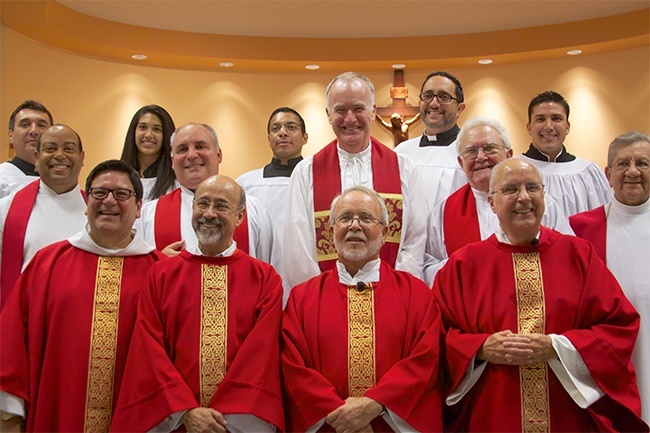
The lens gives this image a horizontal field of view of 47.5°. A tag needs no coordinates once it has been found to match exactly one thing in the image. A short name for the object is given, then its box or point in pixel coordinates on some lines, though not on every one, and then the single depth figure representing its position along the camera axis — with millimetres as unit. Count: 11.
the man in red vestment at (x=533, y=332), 3480
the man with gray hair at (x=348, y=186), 4363
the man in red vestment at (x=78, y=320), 3600
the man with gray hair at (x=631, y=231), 3996
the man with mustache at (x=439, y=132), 5555
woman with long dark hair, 5289
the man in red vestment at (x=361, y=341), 3422
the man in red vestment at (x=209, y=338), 3445
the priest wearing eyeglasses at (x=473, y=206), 4355
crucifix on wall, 10109
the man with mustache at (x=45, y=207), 4246
